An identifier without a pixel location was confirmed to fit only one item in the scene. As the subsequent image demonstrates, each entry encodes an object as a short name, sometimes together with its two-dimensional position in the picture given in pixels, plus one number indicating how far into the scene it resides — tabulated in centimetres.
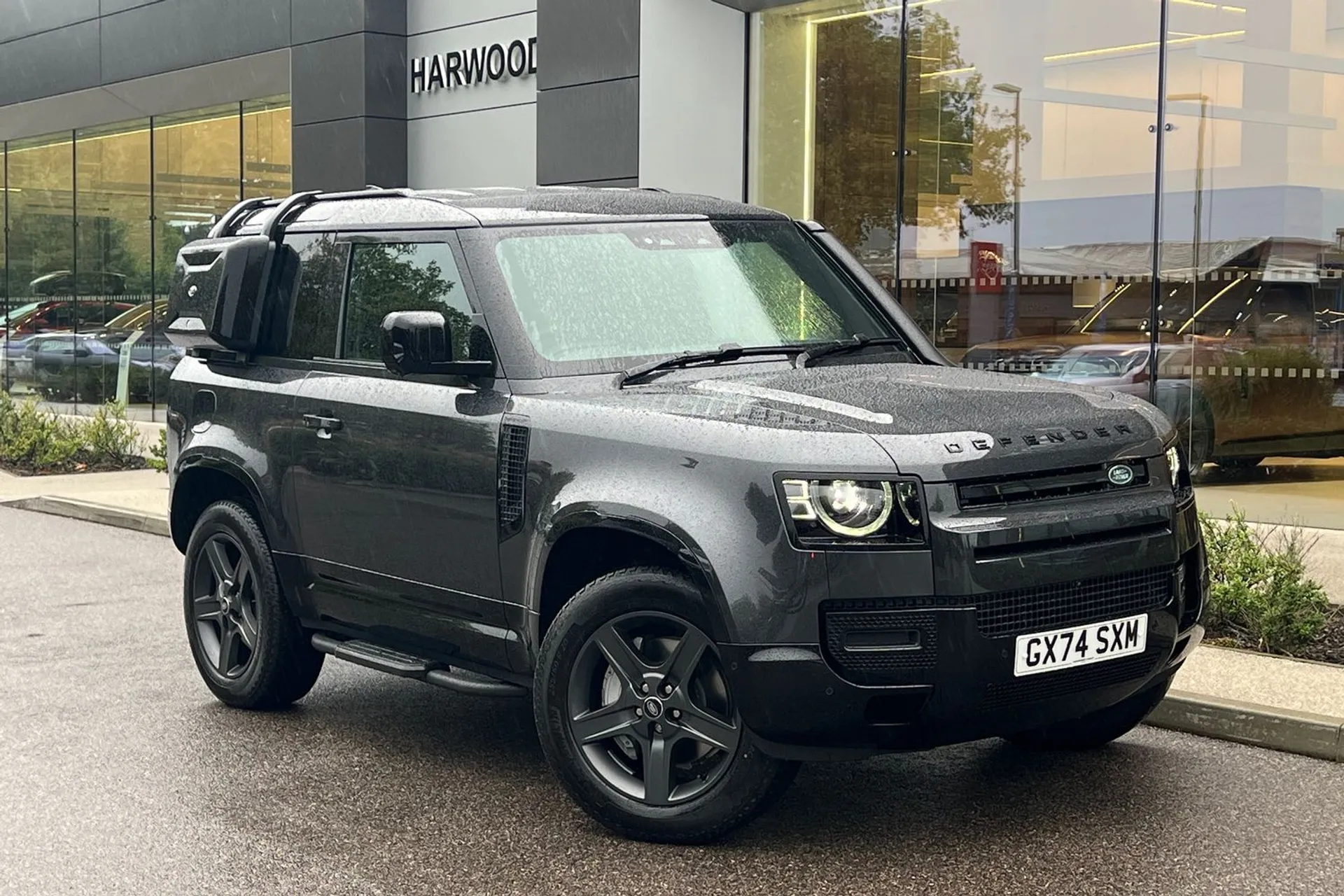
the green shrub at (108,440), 1872
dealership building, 1295
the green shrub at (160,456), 1733
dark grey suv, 462
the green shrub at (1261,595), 773
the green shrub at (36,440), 1841
